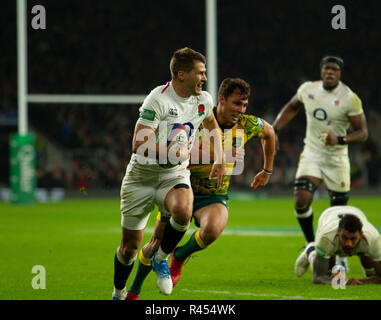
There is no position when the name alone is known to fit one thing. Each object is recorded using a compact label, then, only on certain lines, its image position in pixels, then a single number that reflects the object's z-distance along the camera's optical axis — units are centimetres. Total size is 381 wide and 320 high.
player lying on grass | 1332
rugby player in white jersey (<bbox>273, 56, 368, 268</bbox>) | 1720
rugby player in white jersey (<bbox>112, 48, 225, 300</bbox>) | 1131
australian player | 1278
